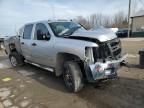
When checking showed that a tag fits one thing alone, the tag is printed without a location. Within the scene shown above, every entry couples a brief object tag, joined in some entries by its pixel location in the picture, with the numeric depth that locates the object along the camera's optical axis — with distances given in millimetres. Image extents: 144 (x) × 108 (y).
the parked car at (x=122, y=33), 21137
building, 20313
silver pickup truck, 2598
